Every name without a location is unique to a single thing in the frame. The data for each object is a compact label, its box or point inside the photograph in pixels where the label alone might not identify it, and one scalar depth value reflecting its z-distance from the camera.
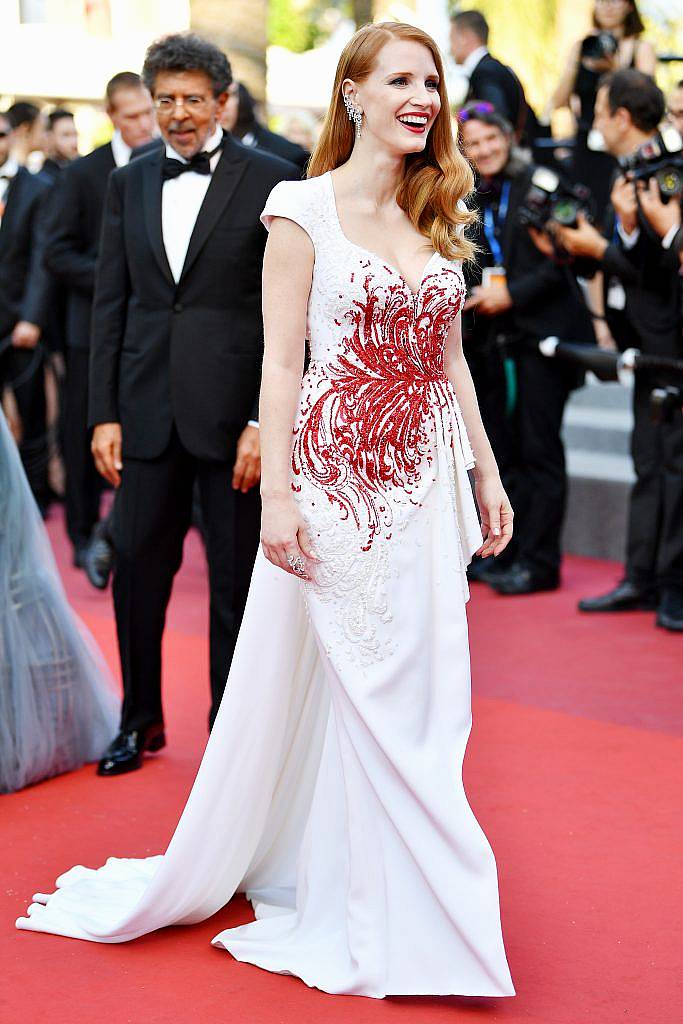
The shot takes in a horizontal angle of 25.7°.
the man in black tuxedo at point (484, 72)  8.21
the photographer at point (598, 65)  8.28
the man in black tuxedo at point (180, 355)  4.08
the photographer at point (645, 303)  5.94
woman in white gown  2.91
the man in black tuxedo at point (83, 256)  6.41
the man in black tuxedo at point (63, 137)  9.50
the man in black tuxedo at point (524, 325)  6.67
